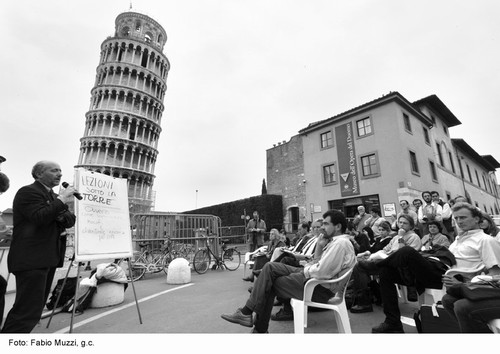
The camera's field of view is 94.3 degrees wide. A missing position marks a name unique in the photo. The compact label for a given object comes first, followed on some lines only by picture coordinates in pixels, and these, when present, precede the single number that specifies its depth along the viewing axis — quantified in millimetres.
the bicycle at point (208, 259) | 7586
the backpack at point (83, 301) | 3740
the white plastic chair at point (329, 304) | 2307
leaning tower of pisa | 35781
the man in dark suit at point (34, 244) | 2248
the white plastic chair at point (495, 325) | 1692
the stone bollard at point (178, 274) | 5918
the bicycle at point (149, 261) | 6871
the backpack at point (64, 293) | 3887
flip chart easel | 3092
